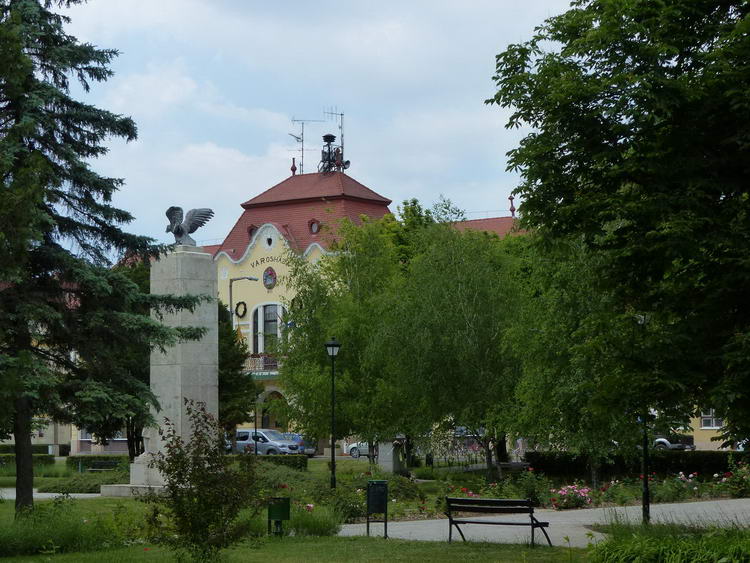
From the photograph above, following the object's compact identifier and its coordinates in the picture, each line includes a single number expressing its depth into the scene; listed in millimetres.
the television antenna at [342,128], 74456
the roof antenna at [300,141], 75688
